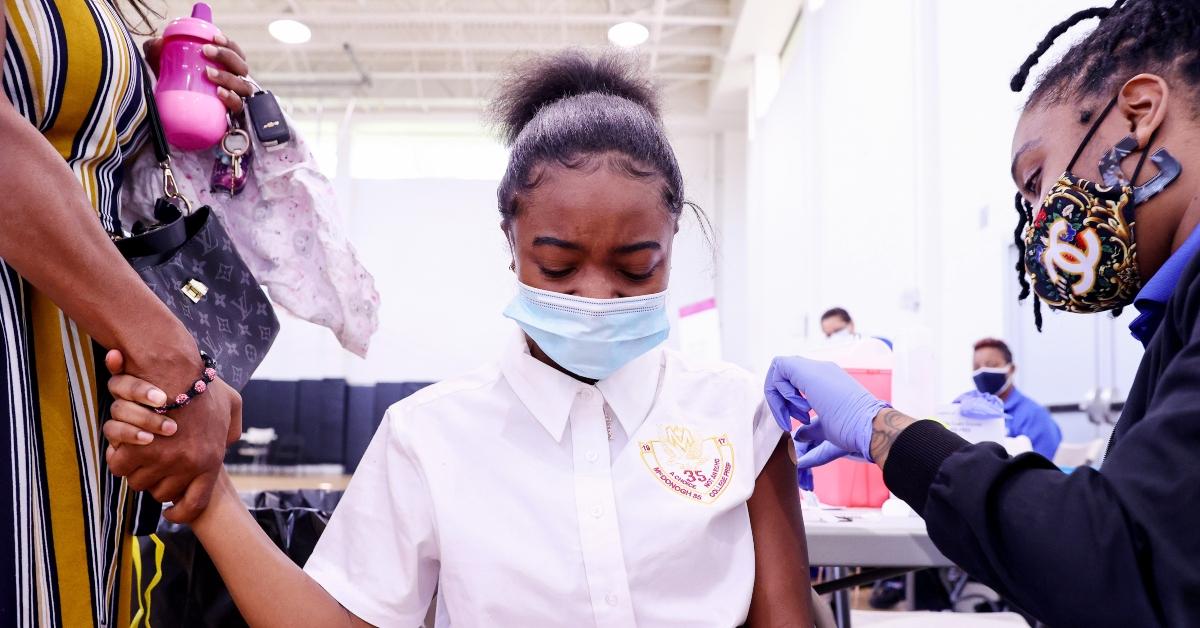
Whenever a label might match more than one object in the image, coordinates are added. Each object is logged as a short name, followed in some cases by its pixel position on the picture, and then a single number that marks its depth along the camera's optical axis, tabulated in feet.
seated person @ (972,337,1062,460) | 12.38
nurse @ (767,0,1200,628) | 2.37
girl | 3.38
